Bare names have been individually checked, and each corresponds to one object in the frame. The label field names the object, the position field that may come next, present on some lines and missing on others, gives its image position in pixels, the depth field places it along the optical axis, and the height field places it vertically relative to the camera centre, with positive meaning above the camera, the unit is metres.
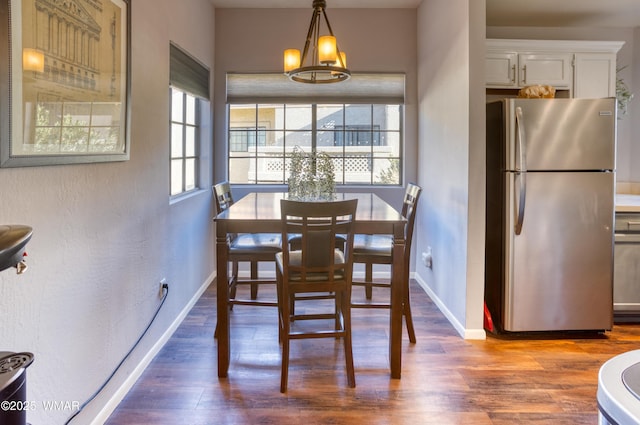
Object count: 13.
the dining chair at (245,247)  3.11 -0.35
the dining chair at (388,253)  2.96 -0.36
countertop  3.25 -0.04
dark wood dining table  2.49 -0.35
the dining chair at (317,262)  2.26 -0.35
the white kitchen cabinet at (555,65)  3.85 +1.13
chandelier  2.73 +0.86
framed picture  1.33 +0.40
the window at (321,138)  4.76 +0.61
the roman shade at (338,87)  4.56 +1.09
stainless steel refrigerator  2.94 -0.10
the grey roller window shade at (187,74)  3.12 +0.95
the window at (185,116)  3.29 +0.67
